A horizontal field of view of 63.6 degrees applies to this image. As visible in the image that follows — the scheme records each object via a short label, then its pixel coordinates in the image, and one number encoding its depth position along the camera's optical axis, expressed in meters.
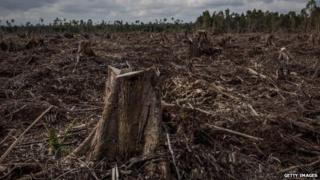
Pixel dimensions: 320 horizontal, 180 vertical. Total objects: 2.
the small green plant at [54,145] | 2.45
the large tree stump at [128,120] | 2.27
